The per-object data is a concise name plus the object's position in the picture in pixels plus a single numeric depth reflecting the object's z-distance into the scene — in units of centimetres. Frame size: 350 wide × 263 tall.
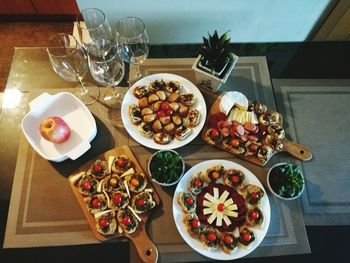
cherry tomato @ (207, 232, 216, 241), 77
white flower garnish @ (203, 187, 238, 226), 79
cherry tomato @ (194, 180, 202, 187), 81
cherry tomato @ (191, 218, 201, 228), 78
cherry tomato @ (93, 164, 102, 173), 82
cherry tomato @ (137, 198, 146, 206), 79
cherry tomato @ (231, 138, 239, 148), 86
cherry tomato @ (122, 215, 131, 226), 78
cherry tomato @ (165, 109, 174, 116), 88
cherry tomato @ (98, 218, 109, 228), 77
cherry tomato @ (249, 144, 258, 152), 85
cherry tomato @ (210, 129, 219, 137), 86
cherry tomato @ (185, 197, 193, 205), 80
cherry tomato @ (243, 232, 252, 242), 77
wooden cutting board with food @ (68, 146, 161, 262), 78
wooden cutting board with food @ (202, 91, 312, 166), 86
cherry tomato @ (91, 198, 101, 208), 79
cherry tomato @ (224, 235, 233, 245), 77
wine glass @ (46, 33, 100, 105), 84
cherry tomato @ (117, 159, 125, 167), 83
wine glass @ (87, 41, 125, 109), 83
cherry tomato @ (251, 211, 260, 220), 79
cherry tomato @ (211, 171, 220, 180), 83
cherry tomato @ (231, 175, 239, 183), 82
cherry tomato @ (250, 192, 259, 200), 80
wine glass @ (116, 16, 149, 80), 86
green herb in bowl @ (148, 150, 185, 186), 81
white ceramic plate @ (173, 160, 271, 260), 77
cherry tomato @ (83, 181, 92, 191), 81
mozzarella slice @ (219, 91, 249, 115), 90
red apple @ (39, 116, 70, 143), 81
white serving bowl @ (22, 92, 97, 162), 83
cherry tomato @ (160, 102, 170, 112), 88
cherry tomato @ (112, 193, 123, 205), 79
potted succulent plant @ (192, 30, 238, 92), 84
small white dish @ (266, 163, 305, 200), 81
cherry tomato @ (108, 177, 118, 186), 81
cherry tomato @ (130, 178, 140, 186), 81
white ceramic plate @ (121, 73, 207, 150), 86
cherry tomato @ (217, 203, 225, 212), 80
